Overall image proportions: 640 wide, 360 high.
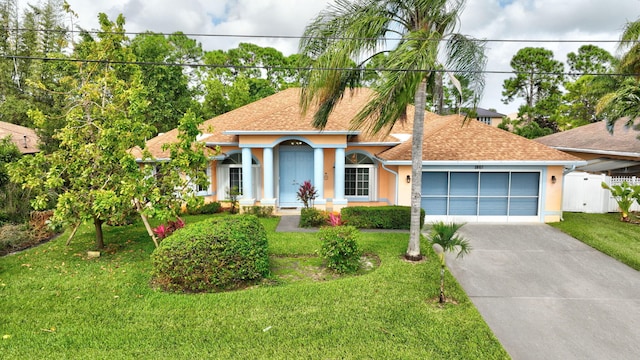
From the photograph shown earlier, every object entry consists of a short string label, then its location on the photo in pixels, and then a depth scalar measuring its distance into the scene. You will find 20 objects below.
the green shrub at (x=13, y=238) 10.36
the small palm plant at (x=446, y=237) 7.66
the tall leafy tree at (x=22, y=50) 28.88
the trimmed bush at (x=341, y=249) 8.30
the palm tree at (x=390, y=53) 8.05
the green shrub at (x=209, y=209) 15.50
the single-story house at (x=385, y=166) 13.85
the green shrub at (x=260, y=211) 15.05
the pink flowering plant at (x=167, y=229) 10.13
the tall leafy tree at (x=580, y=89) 34.00
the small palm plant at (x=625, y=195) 13.75
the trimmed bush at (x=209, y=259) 7.25
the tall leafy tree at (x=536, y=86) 35.59
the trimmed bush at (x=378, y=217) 12.89
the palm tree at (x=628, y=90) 13.25
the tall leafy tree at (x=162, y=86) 26.66
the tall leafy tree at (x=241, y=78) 28.16
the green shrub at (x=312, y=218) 13.38
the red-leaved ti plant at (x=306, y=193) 14.33
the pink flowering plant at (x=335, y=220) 12.24
